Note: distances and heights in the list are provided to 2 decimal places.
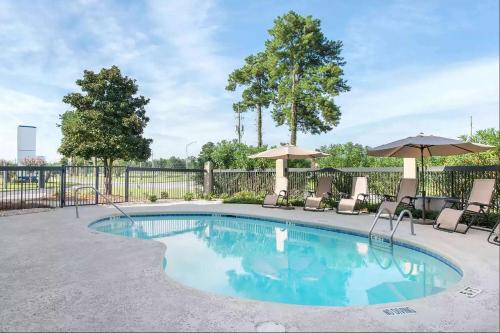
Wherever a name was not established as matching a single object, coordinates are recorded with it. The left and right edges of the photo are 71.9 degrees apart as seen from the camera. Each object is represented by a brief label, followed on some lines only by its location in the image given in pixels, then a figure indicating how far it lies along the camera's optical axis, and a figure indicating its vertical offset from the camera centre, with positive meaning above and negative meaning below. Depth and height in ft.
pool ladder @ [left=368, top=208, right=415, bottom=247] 20.70 -4.21
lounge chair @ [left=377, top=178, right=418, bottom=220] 27.71 -1.95
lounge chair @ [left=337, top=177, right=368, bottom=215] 32.14 -2.66
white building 116.73 +10.47
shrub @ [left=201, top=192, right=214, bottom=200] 48.24 -3.55
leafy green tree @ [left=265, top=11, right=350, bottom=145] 65.10 +19.35
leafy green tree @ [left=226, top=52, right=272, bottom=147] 79.10 +20.89
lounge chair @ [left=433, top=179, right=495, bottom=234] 21.84 -2.61
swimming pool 13.71 -5.01
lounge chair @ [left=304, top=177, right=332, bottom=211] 34.77 -2.57
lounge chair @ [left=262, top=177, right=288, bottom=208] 37.96 -3.38
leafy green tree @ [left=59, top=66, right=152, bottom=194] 53.01 +7.84
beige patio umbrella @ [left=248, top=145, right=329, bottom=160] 36.86 +1.87
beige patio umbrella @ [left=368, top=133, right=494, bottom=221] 24.32 +1.76
